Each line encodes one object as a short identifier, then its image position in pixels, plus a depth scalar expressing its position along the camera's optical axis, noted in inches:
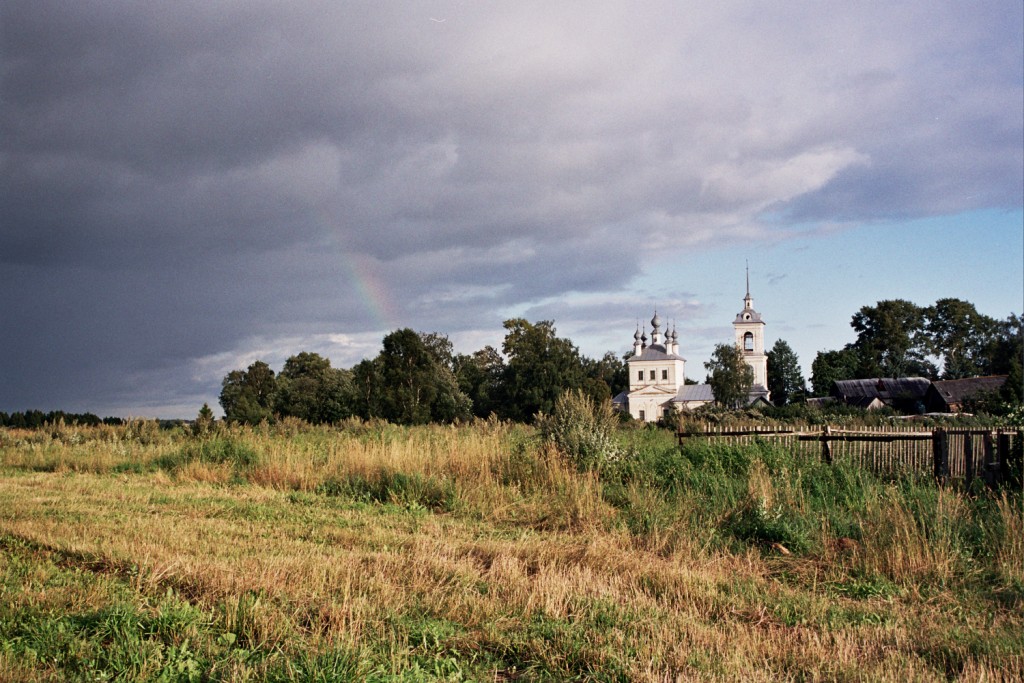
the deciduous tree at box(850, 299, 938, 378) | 4665.4
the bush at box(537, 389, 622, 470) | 549.3
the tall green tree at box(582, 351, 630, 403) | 5068.9
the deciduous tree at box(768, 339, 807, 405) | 5024.6
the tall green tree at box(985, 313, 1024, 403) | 4106.8
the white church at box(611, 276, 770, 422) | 4338.1
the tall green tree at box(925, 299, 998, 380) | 4539.9
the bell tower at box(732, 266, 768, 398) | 4832.7
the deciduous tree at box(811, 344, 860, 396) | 4596.5
